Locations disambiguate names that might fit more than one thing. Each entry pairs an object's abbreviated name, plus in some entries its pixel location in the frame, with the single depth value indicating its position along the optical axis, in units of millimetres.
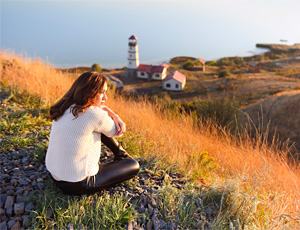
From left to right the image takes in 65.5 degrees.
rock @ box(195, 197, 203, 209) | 2590
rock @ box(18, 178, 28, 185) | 2598
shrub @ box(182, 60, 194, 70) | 35966
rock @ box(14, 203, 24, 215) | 2242
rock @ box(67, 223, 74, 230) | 2129
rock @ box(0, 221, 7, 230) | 2094
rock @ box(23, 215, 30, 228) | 2160
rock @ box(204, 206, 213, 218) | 2527
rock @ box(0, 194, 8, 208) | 2327
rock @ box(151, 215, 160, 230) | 2260
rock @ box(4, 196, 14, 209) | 2288
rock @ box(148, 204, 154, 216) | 2416
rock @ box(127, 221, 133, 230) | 2170
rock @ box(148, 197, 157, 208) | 2490
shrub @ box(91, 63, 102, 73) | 30922
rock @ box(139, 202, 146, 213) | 2436
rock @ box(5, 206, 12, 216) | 2240
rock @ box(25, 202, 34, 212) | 2283
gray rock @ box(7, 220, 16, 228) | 2115
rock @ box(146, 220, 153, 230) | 2262
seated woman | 2289
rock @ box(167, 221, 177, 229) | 2278
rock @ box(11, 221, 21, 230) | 2101
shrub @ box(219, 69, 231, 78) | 29484
